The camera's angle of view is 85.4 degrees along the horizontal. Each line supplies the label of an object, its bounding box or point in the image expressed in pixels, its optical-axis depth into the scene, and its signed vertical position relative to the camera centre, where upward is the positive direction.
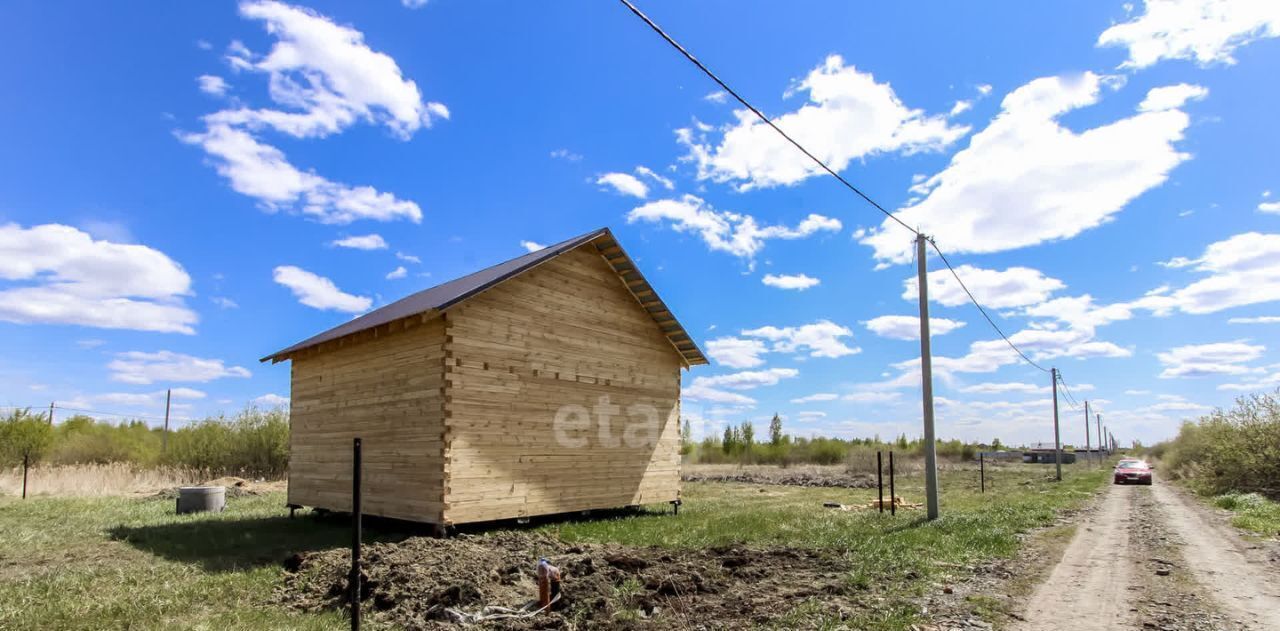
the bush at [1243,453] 25.05 -2.06
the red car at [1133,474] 34.88 -3.75
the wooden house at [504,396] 12.88 +0.06
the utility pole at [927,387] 15.77 +0.29
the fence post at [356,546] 5.96 -1.29
